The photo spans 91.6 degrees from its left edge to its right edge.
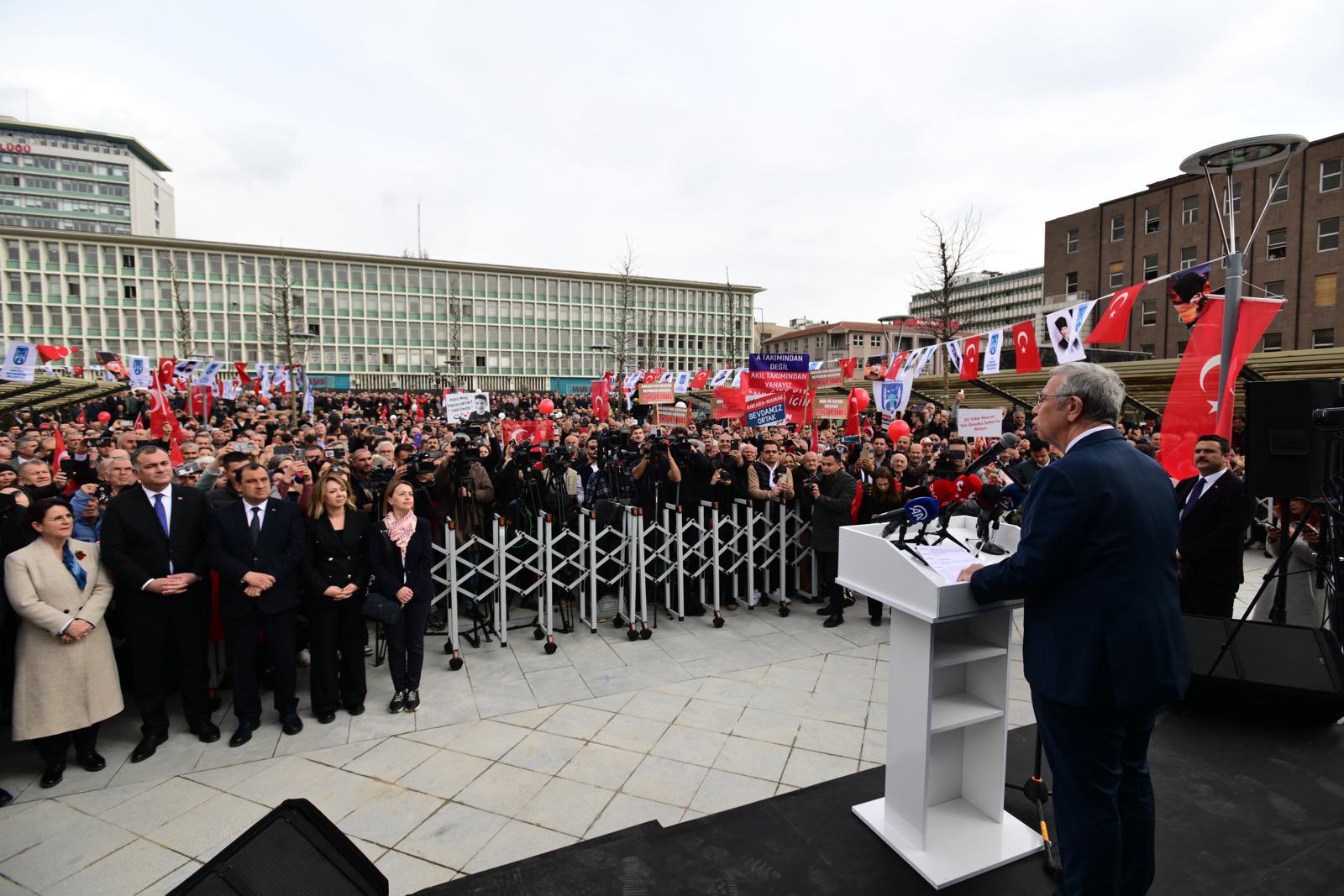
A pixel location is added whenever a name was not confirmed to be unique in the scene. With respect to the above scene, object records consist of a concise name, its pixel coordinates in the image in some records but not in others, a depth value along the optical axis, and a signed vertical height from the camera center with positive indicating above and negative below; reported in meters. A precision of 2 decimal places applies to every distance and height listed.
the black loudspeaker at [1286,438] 5.07 -0.37
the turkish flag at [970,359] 13.72 +0.71
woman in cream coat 4.43 -1.77
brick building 35.09 +9.26
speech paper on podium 2.96 -0.79
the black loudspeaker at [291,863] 2.19 -1.69
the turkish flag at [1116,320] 9.12 +1.03
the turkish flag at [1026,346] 11.78 +0.85
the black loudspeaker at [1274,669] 4.39 -1.93
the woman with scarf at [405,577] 5.61 -1.59
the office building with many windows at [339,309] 67.62 +9.76
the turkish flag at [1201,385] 6.51 +0.07
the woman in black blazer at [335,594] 5.39 -1.63
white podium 3.06 -1.63
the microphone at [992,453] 2.93 -0.29
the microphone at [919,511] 3.12 -0.56
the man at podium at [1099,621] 2.39 -0.86
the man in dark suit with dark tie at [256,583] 5.11 -1.47
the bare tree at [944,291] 20.64 +3.31
